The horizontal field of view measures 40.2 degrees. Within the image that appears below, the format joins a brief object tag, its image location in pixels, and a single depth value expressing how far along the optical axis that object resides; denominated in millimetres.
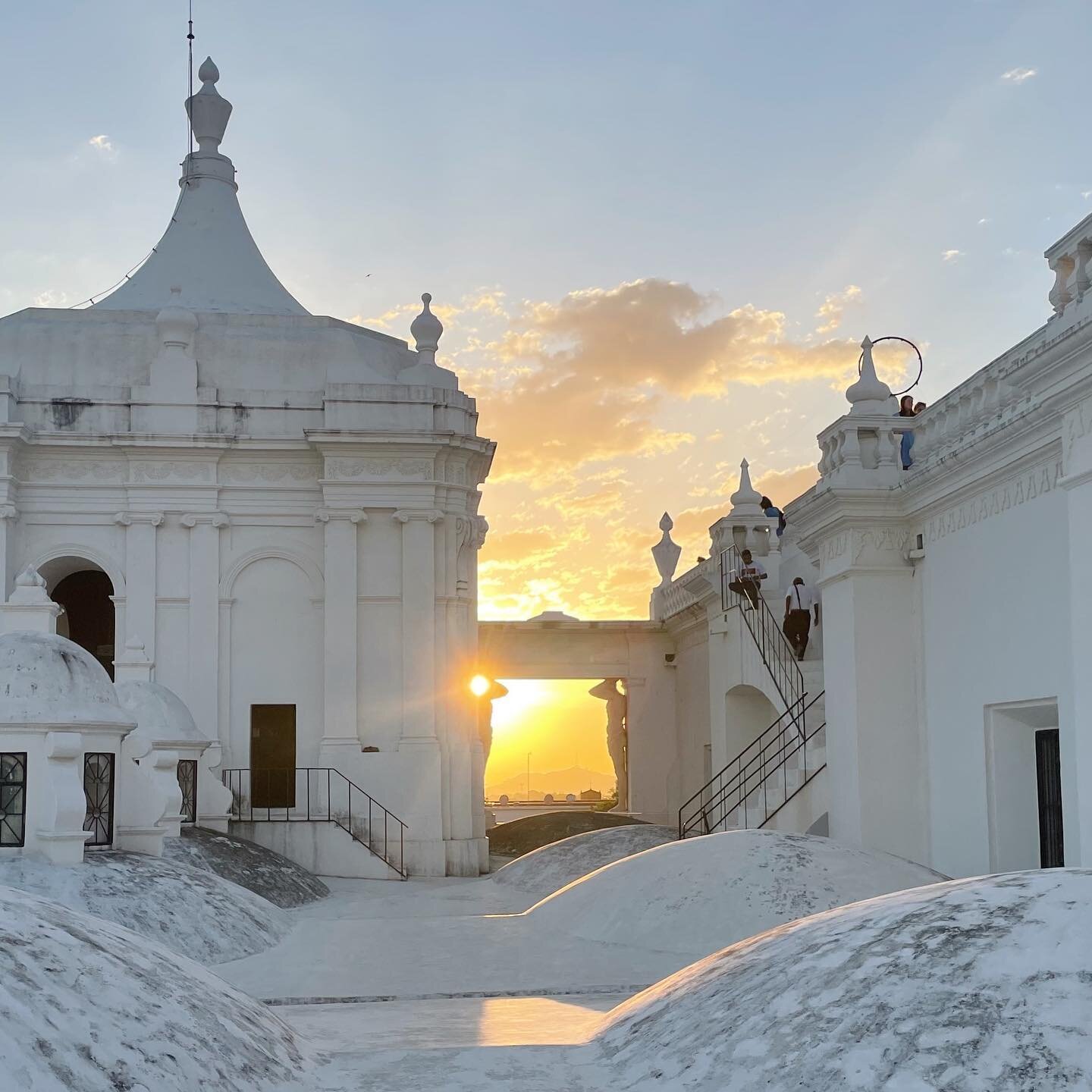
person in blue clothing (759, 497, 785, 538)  24062
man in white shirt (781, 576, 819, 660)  20234
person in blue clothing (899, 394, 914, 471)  16094
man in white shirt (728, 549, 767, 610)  22266
